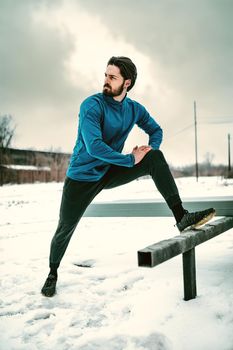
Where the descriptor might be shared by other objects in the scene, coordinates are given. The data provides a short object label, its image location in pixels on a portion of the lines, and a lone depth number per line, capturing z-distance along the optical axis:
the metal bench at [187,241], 2.19
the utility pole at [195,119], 42.37
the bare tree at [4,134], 52.01
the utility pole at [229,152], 57.89
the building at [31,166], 47.56
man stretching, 2.96
